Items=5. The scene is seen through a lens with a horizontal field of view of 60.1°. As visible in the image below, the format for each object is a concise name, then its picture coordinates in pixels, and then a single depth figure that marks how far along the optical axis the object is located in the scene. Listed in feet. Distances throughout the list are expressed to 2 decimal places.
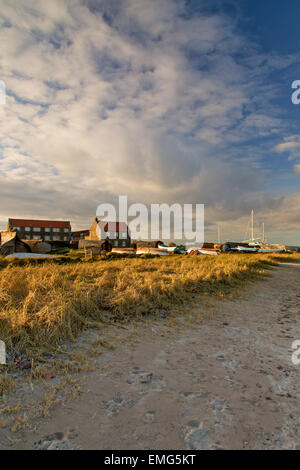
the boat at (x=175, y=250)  131.96
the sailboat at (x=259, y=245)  237.74
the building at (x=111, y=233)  237.25
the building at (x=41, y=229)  259.60
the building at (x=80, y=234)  272.10
